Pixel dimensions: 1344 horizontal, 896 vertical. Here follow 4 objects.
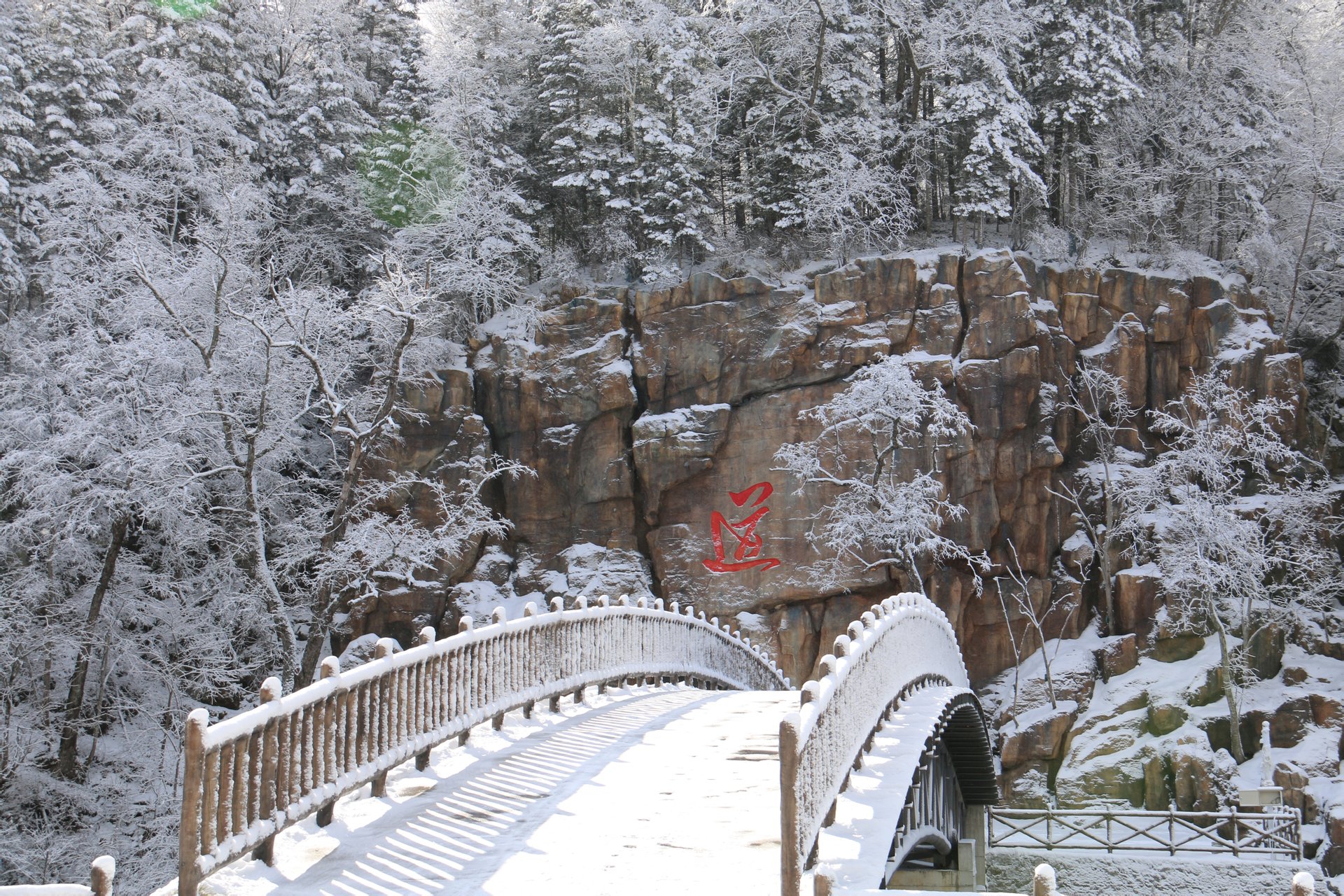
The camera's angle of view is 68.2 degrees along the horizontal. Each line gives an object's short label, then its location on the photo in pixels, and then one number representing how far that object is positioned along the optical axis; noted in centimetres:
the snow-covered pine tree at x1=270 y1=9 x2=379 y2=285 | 2878
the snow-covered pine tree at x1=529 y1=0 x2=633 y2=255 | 2889
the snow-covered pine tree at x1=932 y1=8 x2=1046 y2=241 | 2709
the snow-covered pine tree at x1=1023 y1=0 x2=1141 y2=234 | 2814
